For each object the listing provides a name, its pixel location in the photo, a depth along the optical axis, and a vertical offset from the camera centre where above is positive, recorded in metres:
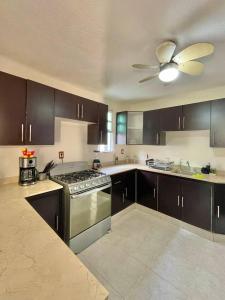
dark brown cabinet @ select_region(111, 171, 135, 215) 2.76 -0.78
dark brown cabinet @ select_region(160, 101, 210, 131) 2.61 +0.62
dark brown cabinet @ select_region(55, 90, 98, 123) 2.18 +0.66
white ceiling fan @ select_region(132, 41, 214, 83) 1.33 +0.89
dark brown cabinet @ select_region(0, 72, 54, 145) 1.69 +0.46
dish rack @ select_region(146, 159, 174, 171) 3.13 -0.29
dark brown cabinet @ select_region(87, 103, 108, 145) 2.77 +0.39
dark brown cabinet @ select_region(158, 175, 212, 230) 2.35 -0.82
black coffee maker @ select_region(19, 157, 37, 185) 1.89 -0.26
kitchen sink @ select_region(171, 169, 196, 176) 2.79 -0.40
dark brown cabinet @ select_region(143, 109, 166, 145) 3.26 +0.46
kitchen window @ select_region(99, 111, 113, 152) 3.68 +0.40
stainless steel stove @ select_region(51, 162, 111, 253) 1.92 -0.75
